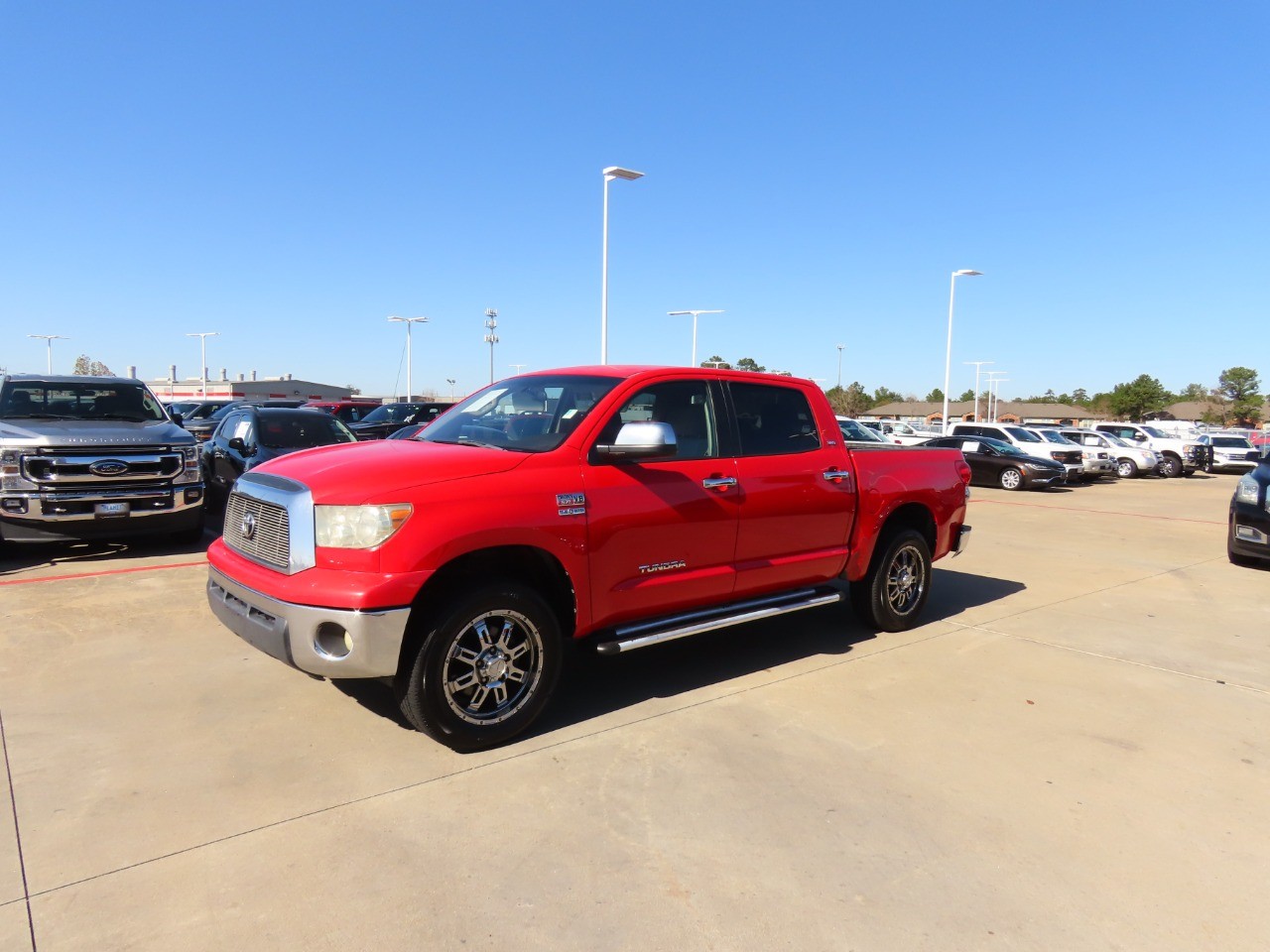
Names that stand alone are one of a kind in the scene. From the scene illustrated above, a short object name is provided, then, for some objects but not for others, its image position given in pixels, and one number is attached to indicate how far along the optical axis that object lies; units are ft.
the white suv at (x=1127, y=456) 87.40
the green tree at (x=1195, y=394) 423.19
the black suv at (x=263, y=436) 33.06
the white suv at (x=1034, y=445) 72.84
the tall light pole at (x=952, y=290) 110.11
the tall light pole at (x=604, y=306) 64.28
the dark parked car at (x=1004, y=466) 65.72
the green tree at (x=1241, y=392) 342.48
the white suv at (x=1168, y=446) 91.66
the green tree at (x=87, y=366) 281.66
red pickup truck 11.96
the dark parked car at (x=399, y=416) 60.23
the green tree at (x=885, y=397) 478.59
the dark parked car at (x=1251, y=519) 29.78
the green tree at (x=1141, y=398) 305.94
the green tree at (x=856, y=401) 361.34
